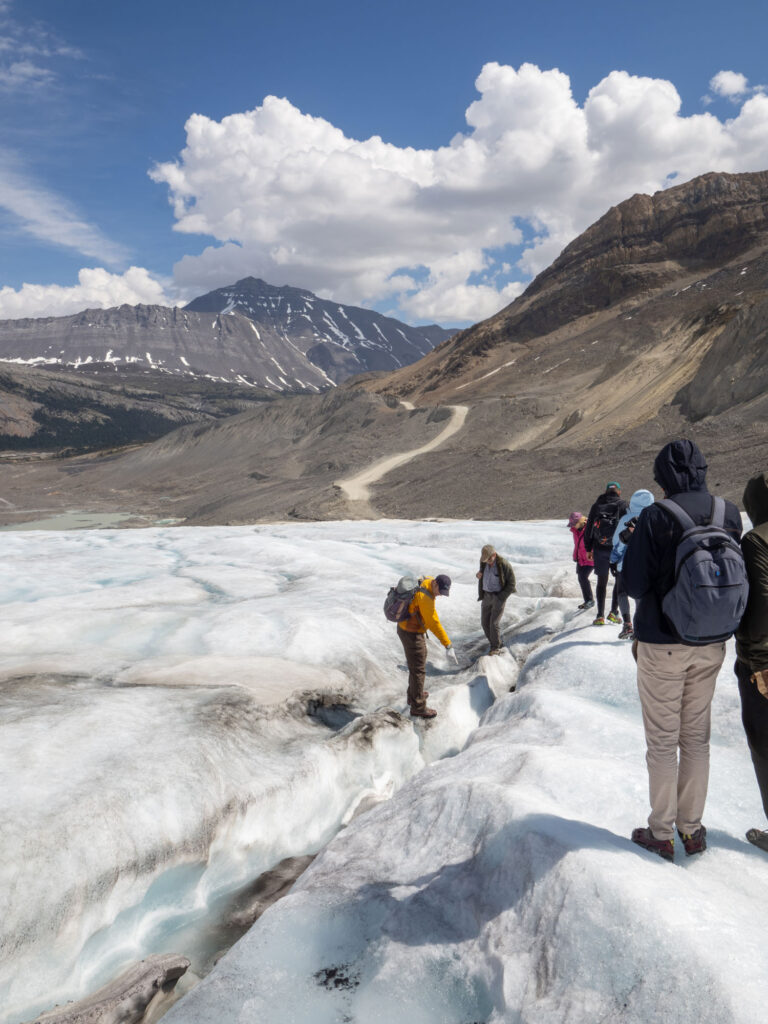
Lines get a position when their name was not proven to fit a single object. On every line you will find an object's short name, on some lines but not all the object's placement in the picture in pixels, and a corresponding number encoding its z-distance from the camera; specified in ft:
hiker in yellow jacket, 23.77
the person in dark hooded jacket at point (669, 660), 10.91
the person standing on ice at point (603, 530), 26.45
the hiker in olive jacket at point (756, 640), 10.98
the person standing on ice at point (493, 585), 28.73
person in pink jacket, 29.45
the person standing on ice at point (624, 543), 22.00
